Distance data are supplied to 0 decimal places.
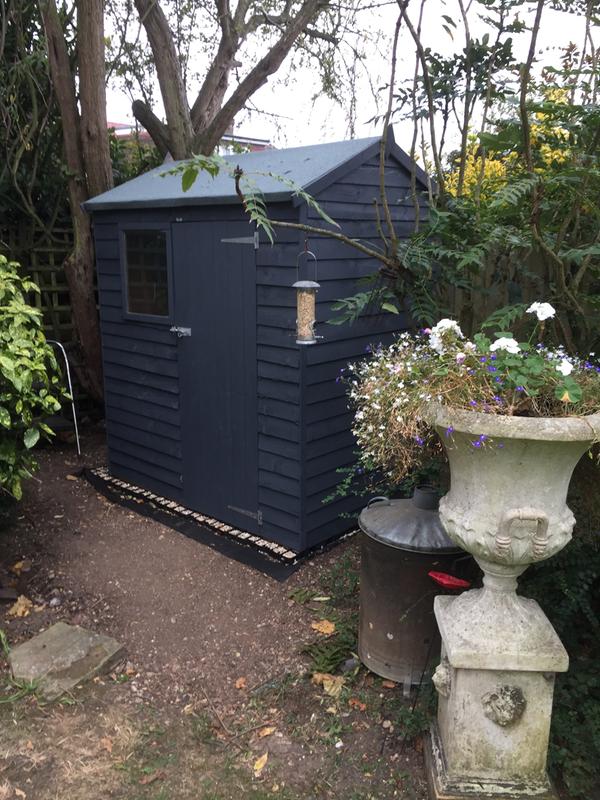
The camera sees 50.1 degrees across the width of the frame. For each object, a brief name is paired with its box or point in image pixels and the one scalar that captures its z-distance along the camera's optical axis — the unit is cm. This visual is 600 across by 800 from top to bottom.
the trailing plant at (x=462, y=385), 196
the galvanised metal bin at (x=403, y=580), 264
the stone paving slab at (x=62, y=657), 286
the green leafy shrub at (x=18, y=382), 325
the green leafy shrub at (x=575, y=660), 217
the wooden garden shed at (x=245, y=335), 365
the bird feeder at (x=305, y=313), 331
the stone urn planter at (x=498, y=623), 193
